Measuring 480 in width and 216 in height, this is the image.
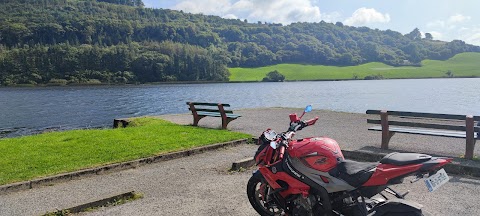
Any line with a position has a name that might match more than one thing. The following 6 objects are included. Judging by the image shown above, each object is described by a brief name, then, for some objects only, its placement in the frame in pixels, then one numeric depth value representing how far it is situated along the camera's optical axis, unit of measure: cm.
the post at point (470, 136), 806
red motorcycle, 388
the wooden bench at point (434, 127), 809
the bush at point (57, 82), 10438
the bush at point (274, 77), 11969
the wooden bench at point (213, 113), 1358
